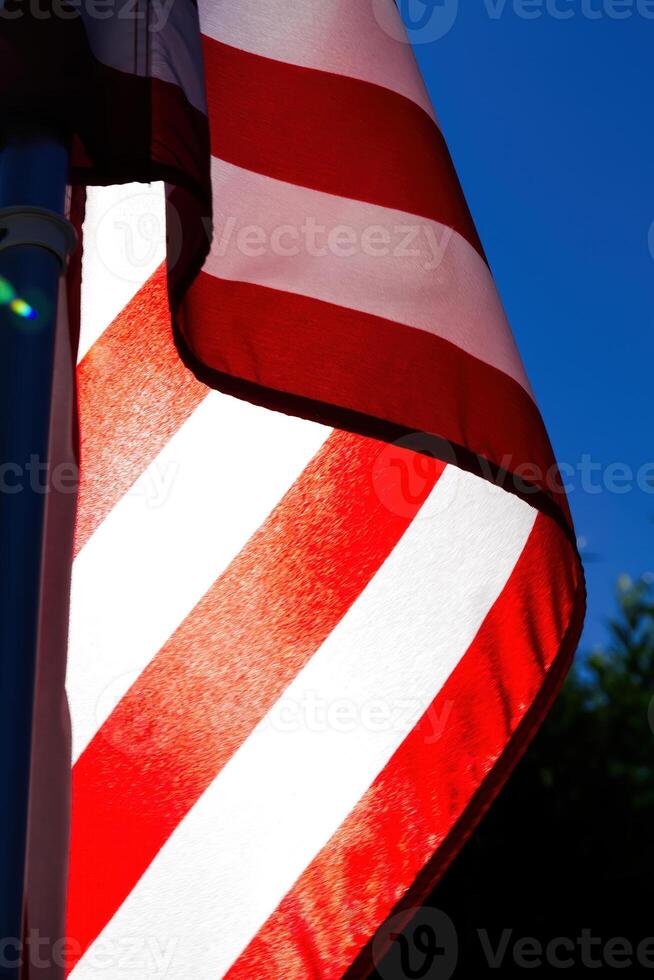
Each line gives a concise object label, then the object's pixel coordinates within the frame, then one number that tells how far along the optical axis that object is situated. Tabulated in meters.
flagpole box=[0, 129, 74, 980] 1.10
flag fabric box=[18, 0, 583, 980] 1.38
